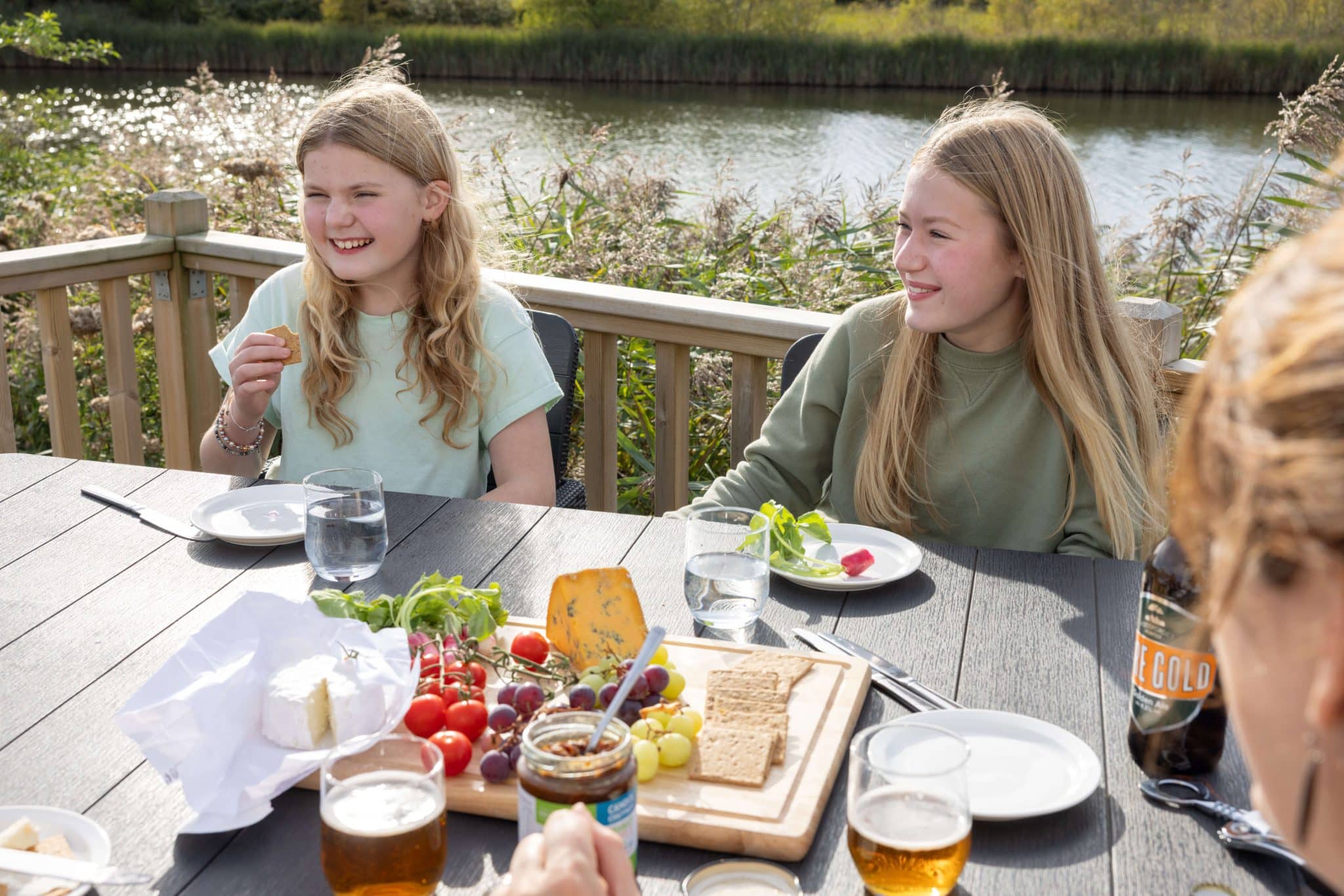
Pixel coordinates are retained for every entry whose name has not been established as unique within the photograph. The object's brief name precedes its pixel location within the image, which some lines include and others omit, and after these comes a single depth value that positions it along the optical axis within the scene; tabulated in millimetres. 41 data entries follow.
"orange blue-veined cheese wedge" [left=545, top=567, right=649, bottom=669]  1342
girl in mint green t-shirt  2334
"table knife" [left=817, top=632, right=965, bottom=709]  1321
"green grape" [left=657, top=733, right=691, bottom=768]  1147
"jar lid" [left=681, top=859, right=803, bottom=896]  1008
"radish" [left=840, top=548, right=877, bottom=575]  1650
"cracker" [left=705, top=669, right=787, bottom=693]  1282
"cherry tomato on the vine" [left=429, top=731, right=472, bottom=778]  1142
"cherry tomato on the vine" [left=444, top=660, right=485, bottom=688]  1266
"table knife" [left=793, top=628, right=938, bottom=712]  1316
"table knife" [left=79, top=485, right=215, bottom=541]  1802
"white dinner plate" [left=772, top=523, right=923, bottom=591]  1622
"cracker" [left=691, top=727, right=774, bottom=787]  1138
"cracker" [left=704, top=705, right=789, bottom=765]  1208
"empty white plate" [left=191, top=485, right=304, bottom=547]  1764
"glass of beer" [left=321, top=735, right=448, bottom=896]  946
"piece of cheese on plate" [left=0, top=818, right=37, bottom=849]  1026
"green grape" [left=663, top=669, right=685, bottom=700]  1256
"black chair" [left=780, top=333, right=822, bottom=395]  2484
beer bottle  1157
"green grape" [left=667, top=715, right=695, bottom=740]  1168
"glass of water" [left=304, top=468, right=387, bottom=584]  1562
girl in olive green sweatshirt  2100
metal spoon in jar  1003
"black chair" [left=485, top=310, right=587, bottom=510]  2627
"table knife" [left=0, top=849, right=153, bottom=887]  993
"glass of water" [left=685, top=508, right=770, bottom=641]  1480
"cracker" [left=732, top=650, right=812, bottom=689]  1324
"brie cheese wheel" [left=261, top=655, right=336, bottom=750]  1130
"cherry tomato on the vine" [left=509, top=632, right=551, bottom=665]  1331
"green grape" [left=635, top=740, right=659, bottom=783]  1127
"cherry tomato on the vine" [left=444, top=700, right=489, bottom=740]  1197
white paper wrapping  1091
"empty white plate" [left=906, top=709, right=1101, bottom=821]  1133
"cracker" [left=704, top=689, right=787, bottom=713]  1248
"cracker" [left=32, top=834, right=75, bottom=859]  1044
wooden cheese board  1071
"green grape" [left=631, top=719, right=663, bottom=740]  1158
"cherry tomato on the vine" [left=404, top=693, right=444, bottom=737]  1197
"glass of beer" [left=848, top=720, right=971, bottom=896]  954
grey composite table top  1065
